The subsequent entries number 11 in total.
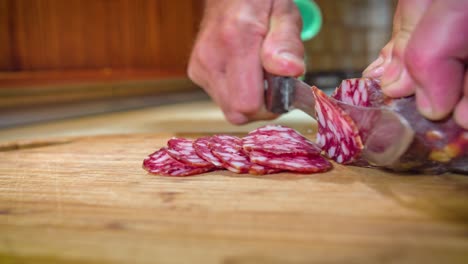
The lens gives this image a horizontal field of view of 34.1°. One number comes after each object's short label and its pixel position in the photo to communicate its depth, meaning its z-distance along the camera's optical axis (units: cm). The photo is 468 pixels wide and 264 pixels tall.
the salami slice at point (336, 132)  50
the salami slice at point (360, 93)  51
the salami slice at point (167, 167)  51
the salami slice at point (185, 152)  51
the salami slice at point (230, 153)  51
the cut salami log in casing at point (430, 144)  47
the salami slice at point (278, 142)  51
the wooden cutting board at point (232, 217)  36
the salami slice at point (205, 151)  51
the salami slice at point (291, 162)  50
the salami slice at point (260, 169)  50
